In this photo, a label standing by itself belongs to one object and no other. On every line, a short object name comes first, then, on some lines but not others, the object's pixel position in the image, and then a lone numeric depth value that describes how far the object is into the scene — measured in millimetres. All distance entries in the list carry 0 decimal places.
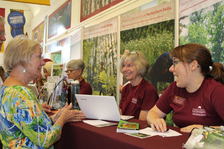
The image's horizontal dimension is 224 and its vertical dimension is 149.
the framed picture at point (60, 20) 7172
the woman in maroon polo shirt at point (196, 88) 1600
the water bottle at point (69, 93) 2461
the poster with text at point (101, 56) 4469
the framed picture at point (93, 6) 4876
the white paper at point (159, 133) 1294
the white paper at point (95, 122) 1618
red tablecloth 1091
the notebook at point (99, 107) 1591
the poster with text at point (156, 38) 3049
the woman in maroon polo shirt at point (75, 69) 3912
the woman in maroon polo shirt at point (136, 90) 2320
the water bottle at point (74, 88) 2243
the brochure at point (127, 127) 1333
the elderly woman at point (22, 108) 1270
